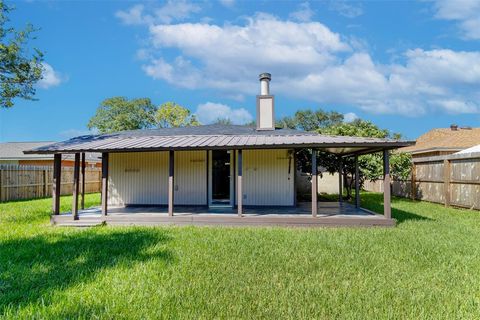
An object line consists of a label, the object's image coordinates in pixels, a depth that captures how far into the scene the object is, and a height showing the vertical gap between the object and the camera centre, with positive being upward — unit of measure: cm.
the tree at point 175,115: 3553 +654
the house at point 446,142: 1928 +201
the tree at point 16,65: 1282 +445
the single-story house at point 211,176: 855 -10
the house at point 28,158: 2323 +113
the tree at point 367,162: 1473 +55
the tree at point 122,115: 3875 +734
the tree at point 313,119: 4412 +752
